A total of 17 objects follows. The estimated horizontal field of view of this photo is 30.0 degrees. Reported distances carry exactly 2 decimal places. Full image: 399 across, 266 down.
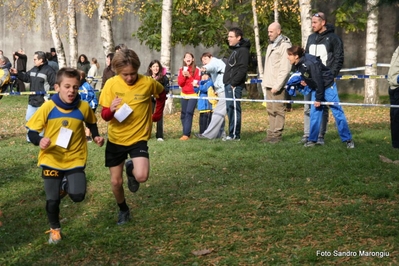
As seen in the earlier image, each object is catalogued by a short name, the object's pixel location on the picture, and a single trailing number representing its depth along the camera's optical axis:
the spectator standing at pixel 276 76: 13.08
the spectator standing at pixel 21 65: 30.72
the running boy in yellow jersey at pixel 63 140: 7.40
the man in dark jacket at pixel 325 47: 12.54
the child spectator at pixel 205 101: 15.05
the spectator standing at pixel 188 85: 14.96
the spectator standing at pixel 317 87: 11.88
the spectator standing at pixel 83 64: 29.27
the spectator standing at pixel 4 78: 15.52
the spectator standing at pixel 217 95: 14.73
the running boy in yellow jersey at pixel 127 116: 7.66
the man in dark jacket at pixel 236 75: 14.00
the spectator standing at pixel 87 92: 14.41
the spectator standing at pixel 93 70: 29.42
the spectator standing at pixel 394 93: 11.80
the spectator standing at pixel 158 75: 14.05
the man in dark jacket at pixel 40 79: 14.70
